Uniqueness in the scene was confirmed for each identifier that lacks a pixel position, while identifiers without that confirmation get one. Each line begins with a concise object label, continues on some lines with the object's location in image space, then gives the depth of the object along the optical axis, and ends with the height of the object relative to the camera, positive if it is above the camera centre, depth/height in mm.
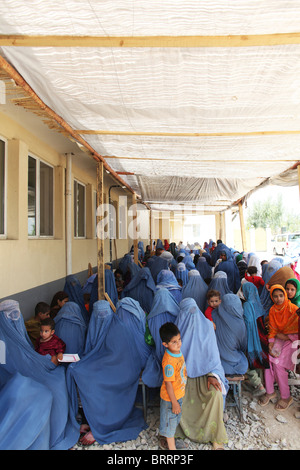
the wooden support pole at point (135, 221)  7633 +398
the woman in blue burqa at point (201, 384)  2527 -1253
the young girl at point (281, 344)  3094 -1128
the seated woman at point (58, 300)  4164 -873
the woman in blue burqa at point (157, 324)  2791 -909
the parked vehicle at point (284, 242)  20622 -445
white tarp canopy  1472 +1060
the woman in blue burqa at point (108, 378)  2643 -1268
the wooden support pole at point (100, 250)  4245 -180
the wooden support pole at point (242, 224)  9771 +387
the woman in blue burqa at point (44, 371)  2414 -1137
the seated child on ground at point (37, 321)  3631 -1078
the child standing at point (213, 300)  3566 -747
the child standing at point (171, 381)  2335 -1104
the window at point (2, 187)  3902 +643
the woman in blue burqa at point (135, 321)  3125 -889
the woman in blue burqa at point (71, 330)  3117 -960
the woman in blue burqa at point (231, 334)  2985 -1005
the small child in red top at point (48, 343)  2828 -990
